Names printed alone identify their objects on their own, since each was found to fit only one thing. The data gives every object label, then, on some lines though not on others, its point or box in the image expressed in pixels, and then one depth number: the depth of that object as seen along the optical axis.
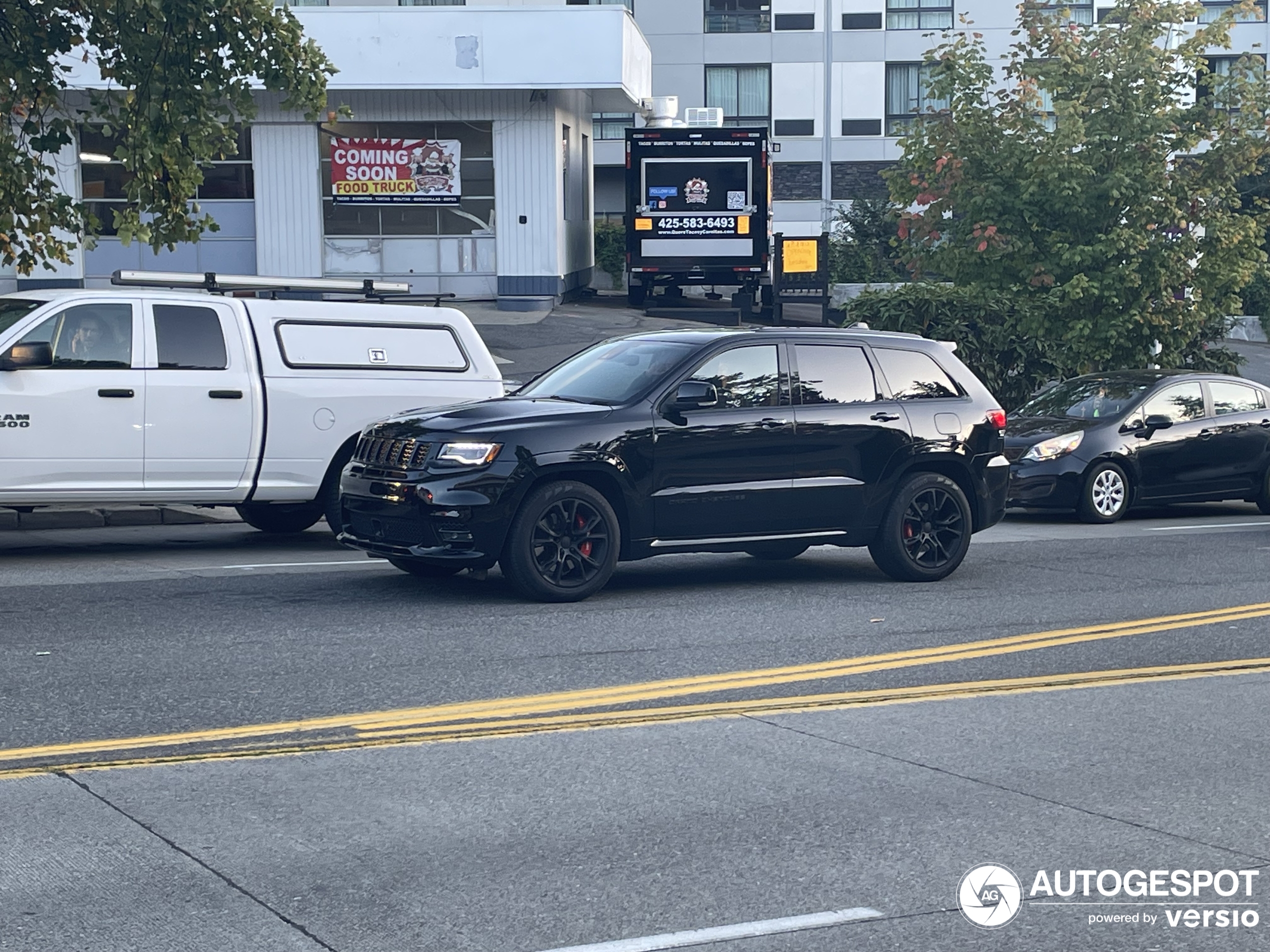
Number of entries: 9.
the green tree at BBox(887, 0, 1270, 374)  20.47
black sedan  15.94
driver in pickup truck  12.30
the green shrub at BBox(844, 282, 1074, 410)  22.31
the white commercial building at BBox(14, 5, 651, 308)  29.22
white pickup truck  12.12
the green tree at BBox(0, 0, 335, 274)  13.90
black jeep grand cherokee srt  10.02
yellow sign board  30.86
